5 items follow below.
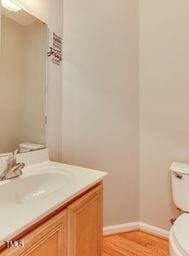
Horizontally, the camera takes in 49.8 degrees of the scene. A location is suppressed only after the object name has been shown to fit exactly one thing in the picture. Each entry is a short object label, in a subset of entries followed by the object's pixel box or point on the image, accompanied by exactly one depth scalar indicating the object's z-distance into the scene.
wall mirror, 1.23
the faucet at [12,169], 1.08
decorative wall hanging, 1.56
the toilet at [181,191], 1.25
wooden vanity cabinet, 0.72
